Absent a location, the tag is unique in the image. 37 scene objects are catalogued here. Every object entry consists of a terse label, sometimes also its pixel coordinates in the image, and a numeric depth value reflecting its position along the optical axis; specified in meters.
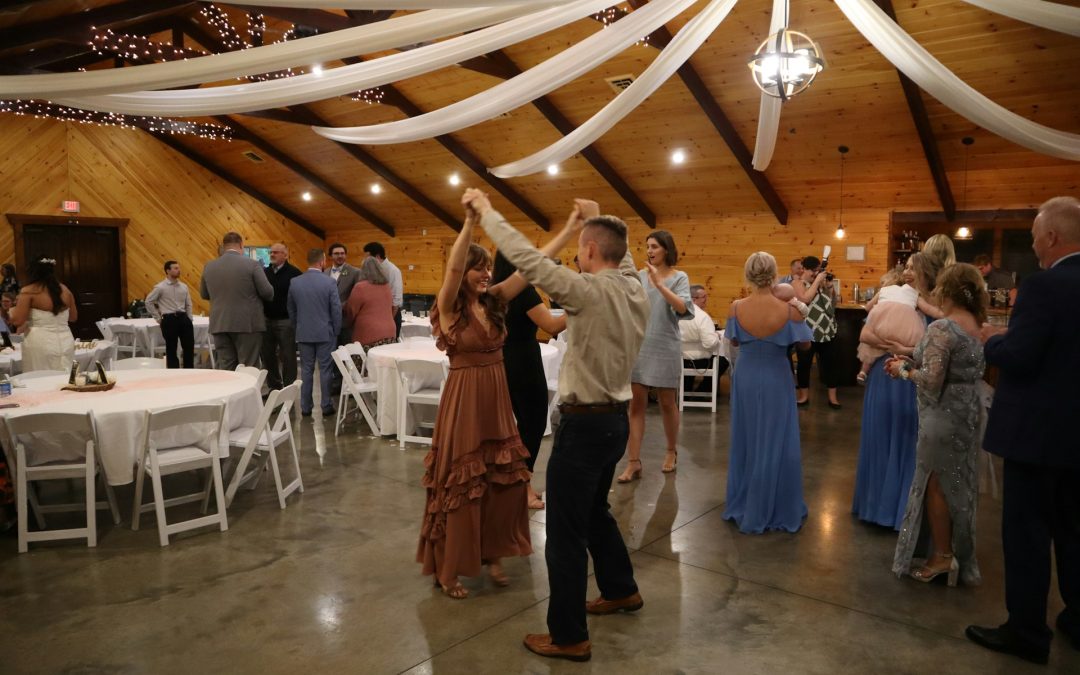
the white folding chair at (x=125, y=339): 10.36
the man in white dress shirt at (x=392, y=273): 7.27
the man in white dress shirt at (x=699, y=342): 7.32
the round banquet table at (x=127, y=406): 3.85
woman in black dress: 3.66
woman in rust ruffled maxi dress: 3.11
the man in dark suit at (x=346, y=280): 7.44
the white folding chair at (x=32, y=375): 4.74
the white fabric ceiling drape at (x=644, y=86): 4.59
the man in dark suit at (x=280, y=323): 7.36
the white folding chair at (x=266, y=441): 4.20
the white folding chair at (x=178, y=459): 3.76
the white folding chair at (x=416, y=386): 5.68
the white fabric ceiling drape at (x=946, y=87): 4.35
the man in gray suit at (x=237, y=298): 6.73
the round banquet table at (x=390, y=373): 6.13
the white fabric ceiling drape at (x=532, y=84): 4.43
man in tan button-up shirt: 2.47
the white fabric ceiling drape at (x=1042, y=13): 3.81
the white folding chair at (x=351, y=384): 6.24
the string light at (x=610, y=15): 6.67
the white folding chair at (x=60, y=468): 3.62
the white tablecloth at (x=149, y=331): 10.25
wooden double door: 12.91
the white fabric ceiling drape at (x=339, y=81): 4.21
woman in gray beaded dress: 3.12
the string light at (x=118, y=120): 10.66
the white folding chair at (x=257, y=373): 4.75
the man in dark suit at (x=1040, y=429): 2.49
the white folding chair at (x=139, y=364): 5.42
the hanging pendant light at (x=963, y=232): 10.72
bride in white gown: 5.54
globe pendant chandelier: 3.93
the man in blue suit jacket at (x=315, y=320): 6.79
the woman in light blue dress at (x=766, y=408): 3.89
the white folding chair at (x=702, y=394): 7.45
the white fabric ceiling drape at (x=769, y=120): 4.51
